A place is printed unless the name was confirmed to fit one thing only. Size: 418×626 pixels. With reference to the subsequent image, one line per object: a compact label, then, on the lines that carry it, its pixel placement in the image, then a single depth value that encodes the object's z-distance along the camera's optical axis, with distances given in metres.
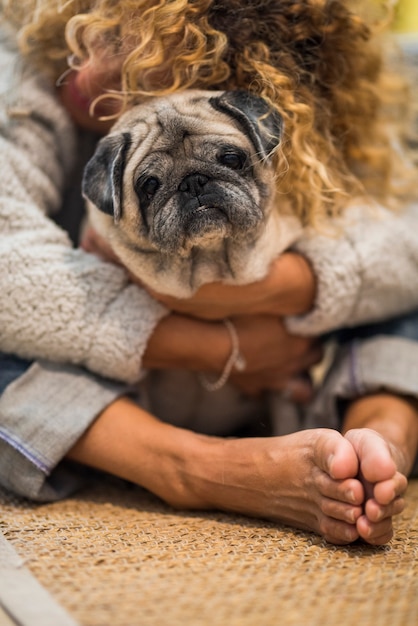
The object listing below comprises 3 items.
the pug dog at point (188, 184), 1.05
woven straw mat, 0.74
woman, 1.10
